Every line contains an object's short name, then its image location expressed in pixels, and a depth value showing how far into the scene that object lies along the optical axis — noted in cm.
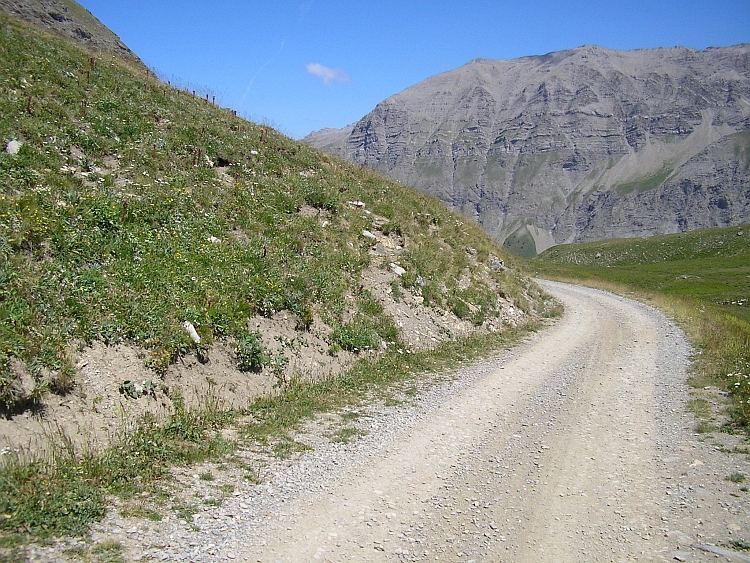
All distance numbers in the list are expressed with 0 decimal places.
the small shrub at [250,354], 1252
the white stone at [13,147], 1524
